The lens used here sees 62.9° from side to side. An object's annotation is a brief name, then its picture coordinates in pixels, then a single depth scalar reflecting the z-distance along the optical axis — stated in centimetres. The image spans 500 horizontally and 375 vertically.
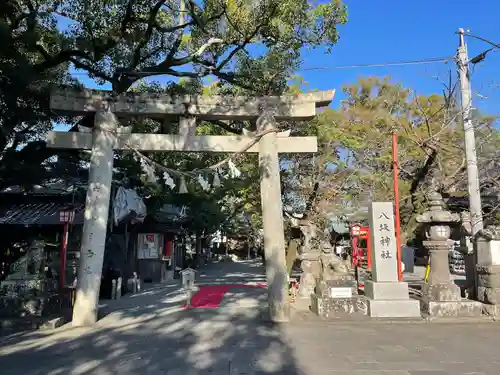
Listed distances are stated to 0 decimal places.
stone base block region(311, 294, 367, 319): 963
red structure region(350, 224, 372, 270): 1631
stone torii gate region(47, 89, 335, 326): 915
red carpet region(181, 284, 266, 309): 1207
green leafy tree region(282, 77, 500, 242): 1424
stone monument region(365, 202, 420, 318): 947
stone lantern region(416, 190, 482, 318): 944
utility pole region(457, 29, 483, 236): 1169
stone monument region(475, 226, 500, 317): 952
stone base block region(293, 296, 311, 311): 1126
